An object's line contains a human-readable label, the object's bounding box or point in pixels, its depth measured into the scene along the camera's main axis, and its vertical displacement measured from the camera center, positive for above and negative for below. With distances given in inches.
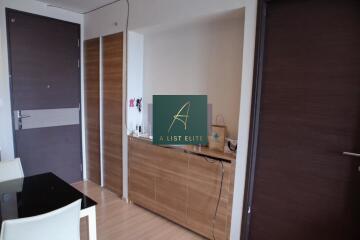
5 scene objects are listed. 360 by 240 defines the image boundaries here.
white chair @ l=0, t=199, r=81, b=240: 39.4 -24.6
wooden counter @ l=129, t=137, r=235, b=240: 79.3 -34.6
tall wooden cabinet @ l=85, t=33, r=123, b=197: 112.3 -7.7
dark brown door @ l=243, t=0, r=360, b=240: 58.5 -6.1
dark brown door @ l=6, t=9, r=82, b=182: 111.0 -0.9
